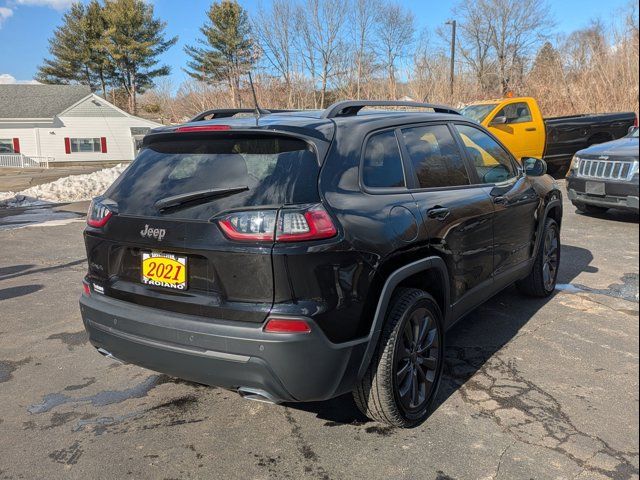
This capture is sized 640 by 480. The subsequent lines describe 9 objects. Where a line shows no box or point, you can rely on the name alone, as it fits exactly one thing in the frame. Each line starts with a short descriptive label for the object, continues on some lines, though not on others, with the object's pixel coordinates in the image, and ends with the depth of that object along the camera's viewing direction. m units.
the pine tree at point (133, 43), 53.46
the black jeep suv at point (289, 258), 2.53
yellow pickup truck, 12.20
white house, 41.03
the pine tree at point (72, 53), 56.88
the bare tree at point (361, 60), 30.92
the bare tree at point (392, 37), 31.59
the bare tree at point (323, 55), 31.64
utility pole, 24.21
